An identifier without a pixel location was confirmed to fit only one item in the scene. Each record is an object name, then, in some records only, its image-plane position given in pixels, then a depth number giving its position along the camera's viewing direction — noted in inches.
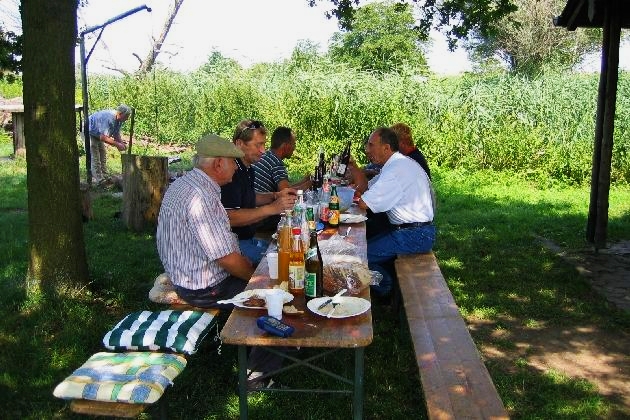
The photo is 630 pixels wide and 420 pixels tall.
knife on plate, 106.5
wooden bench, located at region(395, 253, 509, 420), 105.3
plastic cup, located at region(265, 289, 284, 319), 102.3
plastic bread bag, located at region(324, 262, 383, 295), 115.6
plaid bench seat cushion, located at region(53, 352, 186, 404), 95.9
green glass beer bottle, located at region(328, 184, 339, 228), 173.6
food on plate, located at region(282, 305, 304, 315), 104.7
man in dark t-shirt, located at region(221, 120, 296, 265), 164.4
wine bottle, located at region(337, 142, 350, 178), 245.1
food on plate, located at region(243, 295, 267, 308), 108.0
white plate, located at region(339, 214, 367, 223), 180.9
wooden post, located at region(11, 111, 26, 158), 526.9
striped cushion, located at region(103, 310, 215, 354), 114.3
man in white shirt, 184.1
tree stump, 292.5
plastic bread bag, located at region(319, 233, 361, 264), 131.6
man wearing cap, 129.1
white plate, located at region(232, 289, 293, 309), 107.0
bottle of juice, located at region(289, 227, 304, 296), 113.5
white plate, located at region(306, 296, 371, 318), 103.7
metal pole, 385.1
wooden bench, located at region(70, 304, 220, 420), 95.4
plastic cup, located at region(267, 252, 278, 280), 124.9
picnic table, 96.2
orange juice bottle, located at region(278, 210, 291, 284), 117.5
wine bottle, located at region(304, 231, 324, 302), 111.3
